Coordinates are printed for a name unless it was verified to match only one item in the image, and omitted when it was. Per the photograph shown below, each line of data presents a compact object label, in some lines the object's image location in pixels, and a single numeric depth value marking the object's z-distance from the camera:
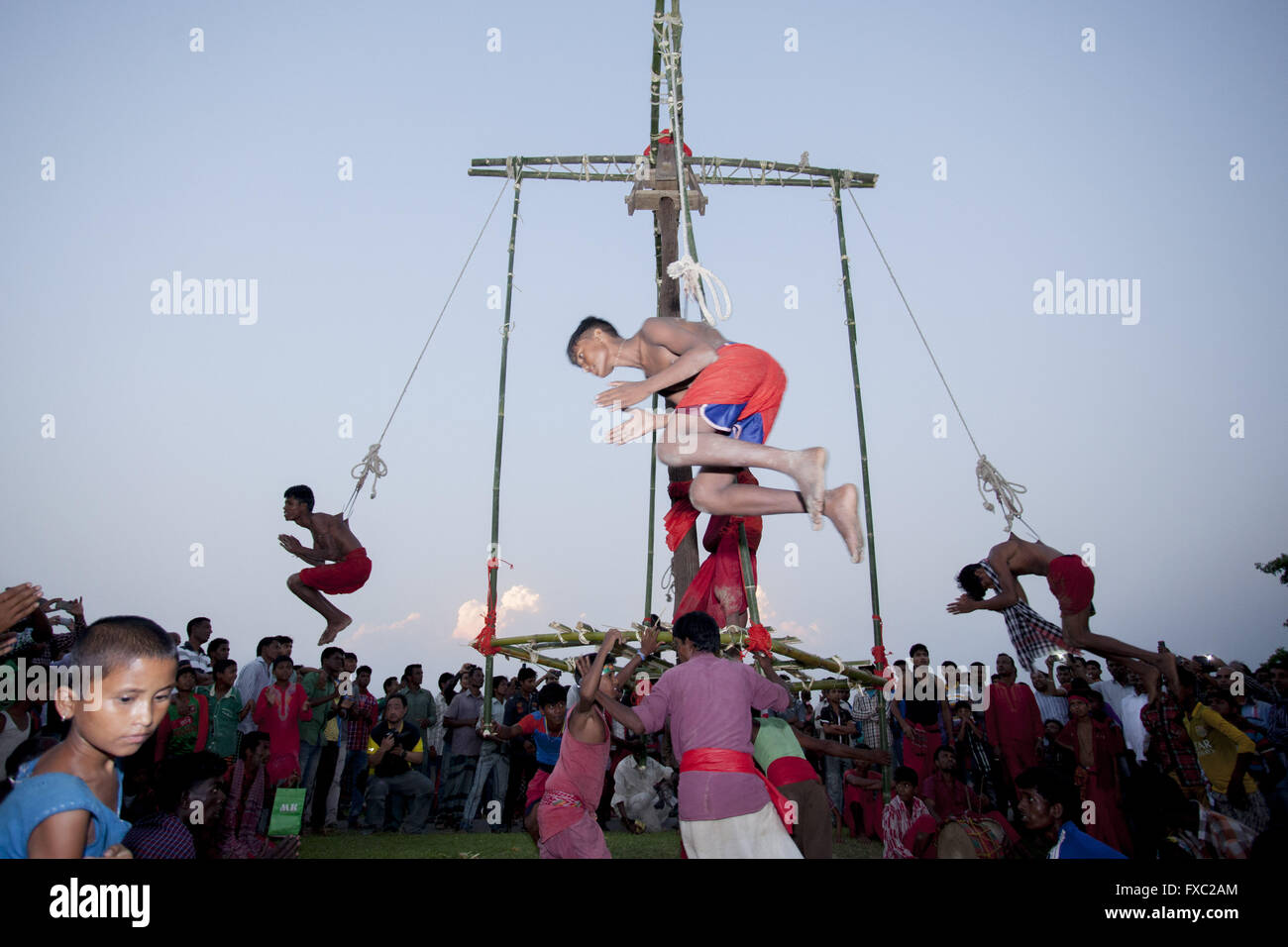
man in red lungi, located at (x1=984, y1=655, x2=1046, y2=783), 8.80
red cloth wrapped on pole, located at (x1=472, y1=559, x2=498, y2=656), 5.39
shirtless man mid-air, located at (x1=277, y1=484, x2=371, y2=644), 6.84
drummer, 7.80
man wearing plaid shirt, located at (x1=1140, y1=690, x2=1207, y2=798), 7.05
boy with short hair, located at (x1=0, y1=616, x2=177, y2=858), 2.09
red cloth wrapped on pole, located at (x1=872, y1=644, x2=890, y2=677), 6.44
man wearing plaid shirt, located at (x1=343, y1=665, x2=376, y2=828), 9.52
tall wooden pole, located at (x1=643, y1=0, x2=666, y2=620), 6.71
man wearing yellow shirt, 6.50
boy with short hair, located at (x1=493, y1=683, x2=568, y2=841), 6.25
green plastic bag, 6.12
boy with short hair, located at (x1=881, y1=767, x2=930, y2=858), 6.30
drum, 4.65
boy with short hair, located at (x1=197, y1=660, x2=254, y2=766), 7.51
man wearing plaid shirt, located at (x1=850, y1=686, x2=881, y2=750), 9.63
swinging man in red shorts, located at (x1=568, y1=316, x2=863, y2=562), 4.17
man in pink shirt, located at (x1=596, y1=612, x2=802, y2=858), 3.82
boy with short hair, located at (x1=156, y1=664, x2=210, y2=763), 6.99
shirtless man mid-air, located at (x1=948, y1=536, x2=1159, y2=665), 6.43
